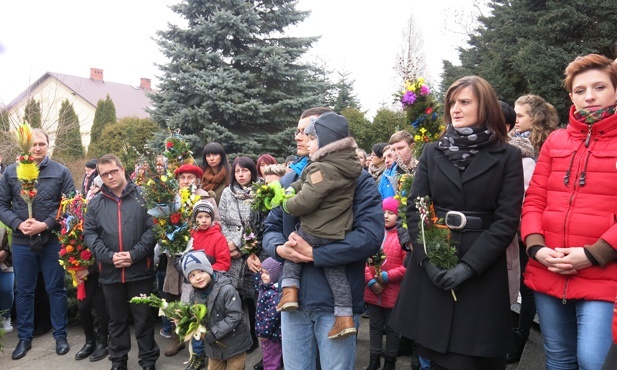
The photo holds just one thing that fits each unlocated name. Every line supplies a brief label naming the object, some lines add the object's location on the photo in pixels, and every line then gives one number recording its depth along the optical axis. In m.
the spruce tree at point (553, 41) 10.56
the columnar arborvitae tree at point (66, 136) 18.34
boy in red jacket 5.06
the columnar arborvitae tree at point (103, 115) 29.75
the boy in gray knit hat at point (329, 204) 2.84
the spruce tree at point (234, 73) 11.23
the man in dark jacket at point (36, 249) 5.60
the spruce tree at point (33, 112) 16.16
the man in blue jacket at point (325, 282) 2.89
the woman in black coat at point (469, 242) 2.61
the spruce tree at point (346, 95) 28.30
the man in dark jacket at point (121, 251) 4.89
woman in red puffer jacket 2.51
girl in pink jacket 4.54
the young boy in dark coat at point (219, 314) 4.15
